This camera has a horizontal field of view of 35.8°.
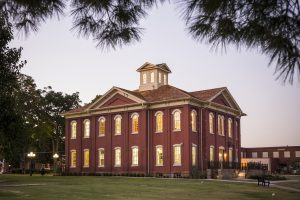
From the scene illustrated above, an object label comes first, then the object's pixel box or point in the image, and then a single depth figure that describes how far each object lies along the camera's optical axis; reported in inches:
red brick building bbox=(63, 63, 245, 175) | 1724.9
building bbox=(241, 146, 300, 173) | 3115.2
